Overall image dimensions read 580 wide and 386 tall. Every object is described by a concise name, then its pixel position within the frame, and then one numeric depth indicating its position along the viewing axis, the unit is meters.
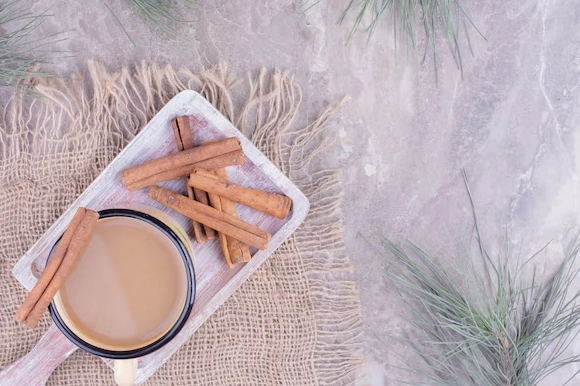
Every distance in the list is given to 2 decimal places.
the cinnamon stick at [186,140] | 0.85
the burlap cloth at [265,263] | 1.00
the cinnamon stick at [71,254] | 0.78
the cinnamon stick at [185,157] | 0.84
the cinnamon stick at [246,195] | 0.84
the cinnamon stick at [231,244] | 0.87
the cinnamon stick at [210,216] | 0.85
